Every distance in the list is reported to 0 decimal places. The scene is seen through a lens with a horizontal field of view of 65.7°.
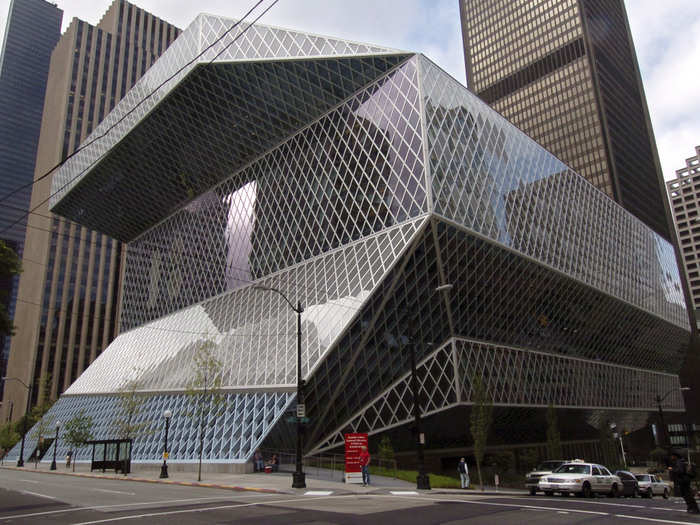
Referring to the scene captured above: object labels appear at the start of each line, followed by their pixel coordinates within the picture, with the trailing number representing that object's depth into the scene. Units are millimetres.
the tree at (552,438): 40375
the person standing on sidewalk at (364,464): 24625
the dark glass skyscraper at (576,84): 134500
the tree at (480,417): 30016
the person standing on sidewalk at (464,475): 27964
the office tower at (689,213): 182375
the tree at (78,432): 42062
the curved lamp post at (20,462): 46597
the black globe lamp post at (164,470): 28516
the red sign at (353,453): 24812
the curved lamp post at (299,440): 22453
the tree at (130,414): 39875
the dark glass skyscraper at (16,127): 176625
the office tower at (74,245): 121312
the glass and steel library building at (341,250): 35469
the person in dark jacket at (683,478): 15125
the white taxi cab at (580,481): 21844
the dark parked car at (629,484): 25562
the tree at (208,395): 32900
